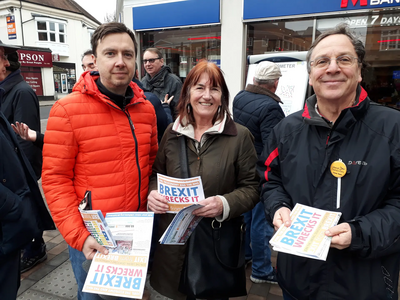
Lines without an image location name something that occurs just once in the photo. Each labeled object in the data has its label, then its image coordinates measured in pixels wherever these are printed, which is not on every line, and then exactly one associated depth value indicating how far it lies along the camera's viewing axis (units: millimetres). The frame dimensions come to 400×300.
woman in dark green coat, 1769
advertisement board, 4637
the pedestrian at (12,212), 1604
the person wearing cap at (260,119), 2801
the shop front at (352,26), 5426
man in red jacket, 1554
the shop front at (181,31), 6961
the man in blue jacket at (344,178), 1246
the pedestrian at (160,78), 4082
